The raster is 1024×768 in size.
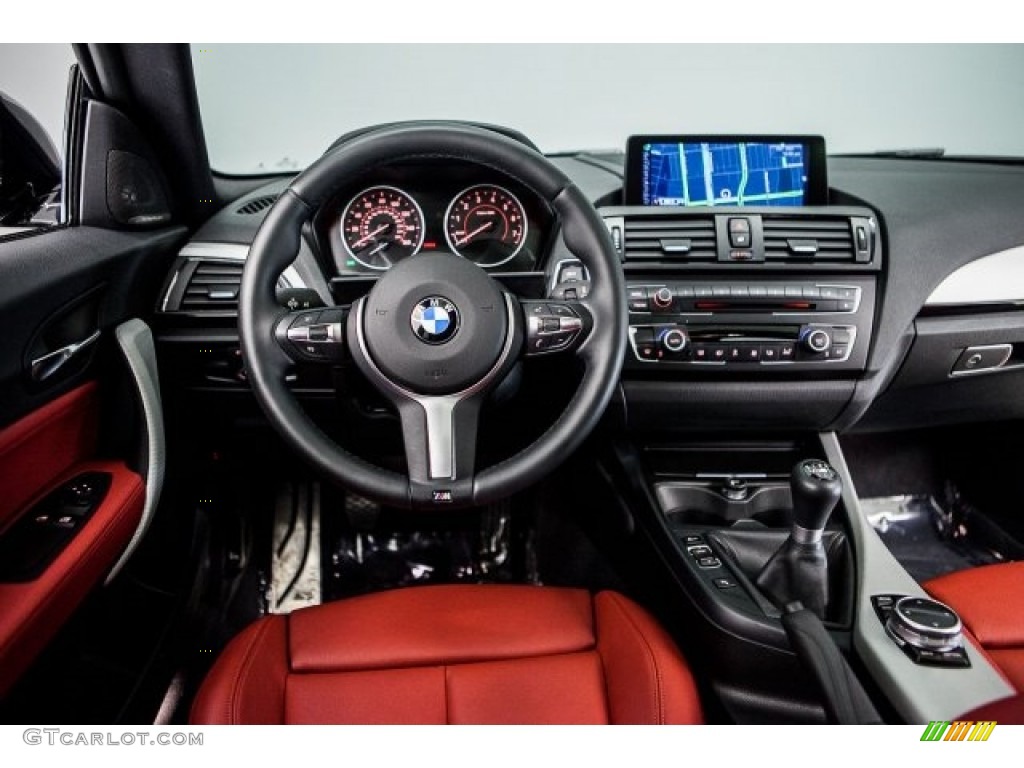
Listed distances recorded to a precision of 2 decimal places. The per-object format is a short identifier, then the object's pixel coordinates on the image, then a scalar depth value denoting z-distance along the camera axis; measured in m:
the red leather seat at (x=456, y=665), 1.09
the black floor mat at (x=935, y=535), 2.13
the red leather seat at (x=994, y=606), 1.19
